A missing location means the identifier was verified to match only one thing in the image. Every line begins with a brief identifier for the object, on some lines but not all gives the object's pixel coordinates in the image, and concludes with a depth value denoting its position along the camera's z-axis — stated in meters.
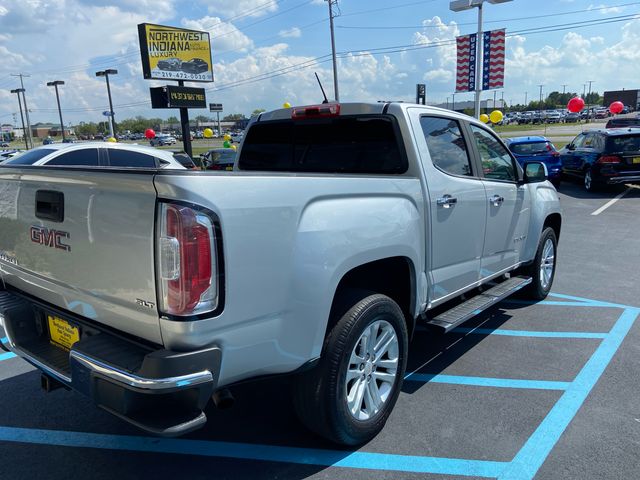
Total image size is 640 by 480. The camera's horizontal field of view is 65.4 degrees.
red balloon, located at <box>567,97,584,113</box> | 26.65
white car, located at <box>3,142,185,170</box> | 9.48
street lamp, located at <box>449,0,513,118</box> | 19.53
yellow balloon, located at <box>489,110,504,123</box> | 26.20
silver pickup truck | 2.10
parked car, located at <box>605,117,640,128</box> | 27.48
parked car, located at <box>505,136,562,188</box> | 15.01
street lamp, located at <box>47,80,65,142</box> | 49.81
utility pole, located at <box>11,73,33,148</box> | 51.44
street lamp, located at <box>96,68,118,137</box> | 42.44
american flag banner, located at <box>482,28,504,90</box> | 19.39
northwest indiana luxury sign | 23.66
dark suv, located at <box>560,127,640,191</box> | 13.16
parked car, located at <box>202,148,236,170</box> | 17.49
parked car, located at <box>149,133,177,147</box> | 67.59
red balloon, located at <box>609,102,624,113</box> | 34.78
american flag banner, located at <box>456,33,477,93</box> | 20.47
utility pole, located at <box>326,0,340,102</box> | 33.69
